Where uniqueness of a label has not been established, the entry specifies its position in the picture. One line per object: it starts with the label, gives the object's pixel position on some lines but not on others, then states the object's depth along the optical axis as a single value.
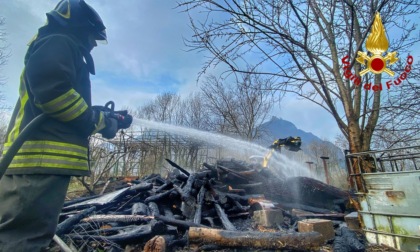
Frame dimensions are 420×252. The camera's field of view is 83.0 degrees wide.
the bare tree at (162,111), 33.28
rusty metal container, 3.24
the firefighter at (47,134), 1.78
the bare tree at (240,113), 23.72
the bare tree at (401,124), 5.83
